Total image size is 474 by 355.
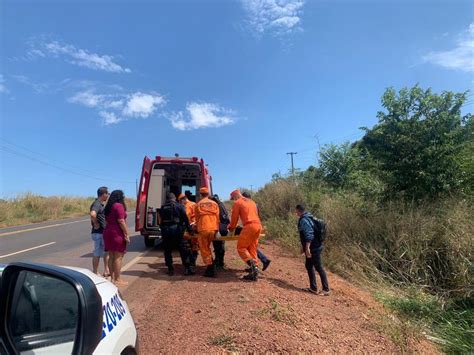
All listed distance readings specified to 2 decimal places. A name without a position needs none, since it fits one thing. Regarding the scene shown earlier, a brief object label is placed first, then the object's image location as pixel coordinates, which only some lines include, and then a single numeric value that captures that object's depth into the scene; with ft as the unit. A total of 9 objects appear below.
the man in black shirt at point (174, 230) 27.76
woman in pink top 24.21
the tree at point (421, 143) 35.14
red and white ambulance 38.14
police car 6.84
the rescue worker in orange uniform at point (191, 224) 28.47
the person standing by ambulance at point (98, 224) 25.81
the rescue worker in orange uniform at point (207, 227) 26.08
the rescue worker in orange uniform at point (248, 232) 24.75
